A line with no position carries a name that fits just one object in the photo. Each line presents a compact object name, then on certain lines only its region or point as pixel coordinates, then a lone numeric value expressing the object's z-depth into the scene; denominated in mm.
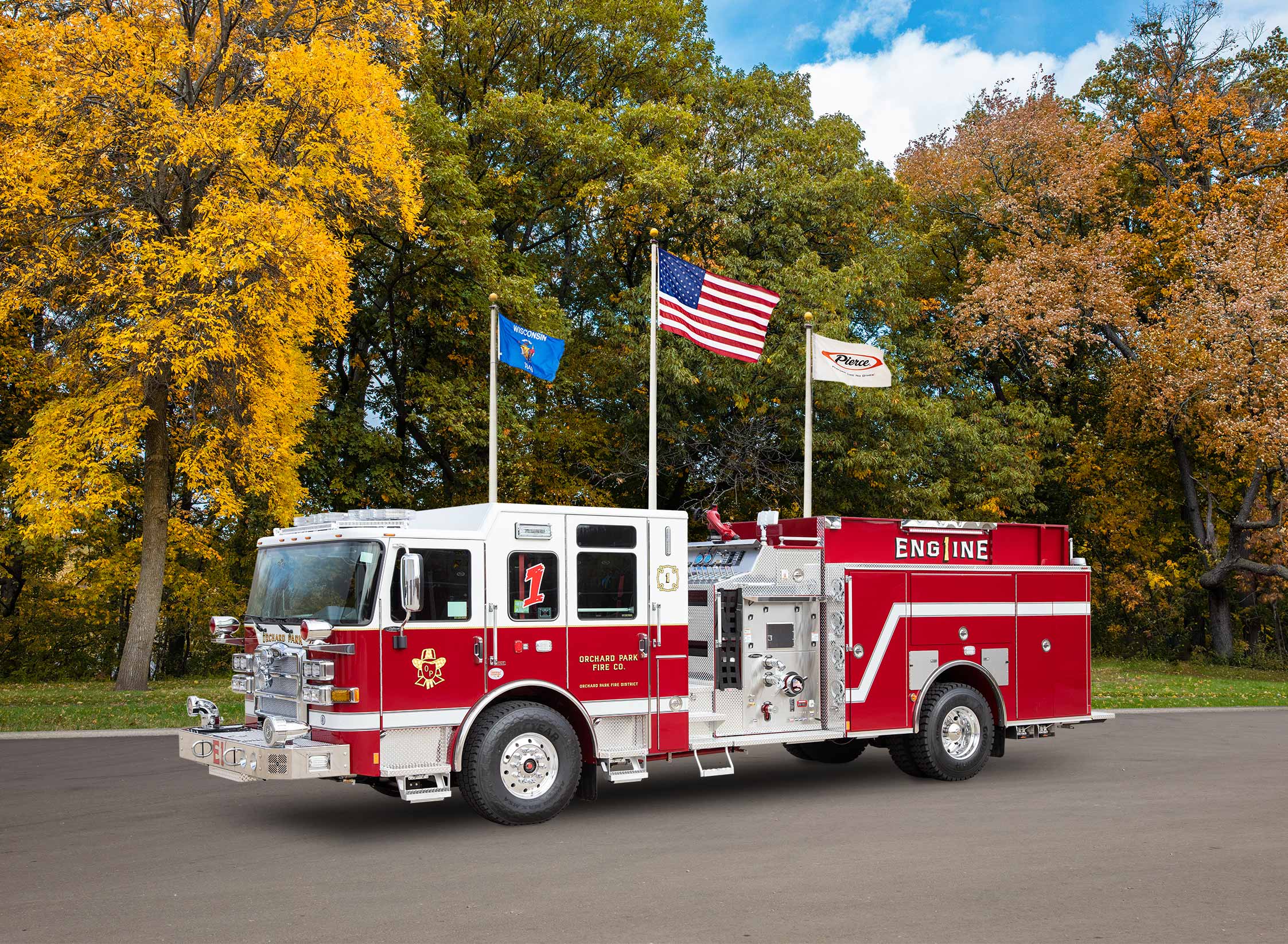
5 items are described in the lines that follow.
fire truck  9625
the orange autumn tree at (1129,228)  34375
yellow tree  21031
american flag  18188
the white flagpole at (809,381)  17656
